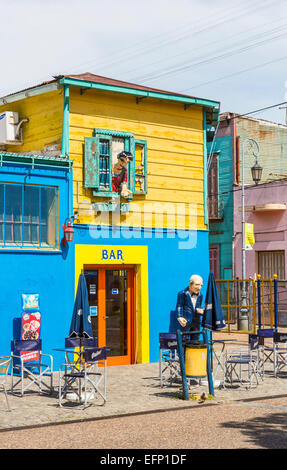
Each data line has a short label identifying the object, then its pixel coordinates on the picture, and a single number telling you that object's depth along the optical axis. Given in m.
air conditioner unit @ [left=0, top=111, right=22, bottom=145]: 16.94
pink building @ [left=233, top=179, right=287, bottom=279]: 30.39
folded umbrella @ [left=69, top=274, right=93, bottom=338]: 12.65
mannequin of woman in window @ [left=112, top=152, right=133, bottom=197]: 16.36
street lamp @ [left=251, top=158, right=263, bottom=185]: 31.11
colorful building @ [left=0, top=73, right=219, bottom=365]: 15.08
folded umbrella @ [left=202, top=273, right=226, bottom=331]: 12.95
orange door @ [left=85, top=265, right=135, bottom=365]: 15.99
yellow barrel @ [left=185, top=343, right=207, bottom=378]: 11.64
